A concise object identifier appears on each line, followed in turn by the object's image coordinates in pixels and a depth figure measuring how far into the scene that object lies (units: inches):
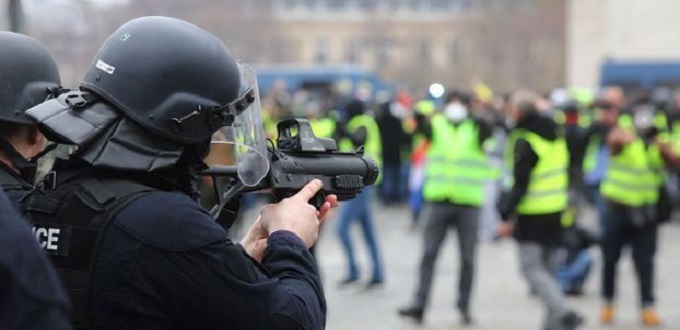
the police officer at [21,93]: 257.8
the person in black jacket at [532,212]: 564.7
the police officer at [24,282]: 118.5
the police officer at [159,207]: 165.9
